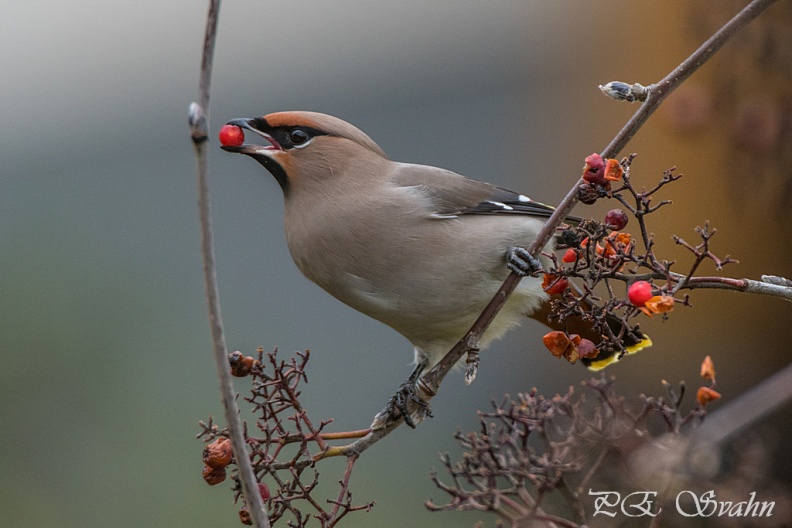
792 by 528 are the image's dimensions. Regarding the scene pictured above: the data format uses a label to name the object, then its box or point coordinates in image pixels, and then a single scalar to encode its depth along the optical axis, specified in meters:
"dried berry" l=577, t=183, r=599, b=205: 4.35
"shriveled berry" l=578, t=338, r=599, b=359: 4.66
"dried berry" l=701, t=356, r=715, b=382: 4.16
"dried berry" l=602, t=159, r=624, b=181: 4.30
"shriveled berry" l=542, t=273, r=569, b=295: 4.55
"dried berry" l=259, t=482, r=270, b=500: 4.41
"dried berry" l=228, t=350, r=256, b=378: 4.49
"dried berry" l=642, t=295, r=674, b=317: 3.88
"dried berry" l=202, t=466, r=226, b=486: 4.31
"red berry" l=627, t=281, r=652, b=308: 3.99
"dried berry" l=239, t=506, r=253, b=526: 4.21
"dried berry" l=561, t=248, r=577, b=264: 5.02
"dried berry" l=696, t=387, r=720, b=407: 4.07
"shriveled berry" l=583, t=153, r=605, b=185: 4.30
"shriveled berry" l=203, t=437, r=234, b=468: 4.27
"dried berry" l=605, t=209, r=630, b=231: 4.47
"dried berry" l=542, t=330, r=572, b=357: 4.69
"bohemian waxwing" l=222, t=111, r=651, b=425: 6.49
